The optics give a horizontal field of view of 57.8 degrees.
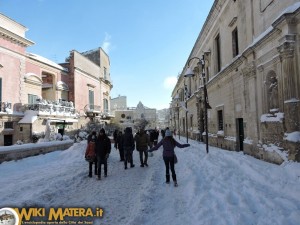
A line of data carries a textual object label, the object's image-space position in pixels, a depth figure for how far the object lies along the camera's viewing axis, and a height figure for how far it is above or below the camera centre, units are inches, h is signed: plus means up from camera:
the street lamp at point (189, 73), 618.2 +114.8
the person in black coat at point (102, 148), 337.4 -28.1
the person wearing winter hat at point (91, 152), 343.0 -33.3
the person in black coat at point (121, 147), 491.0 -40.8
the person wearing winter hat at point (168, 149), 284.4 -26.3
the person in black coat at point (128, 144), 419.0 -29.5
